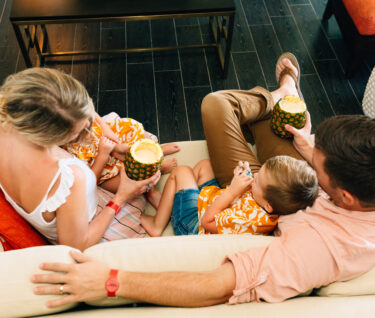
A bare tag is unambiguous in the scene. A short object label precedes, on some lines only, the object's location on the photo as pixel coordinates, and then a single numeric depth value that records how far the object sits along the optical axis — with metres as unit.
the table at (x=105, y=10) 2.12
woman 1.00
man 0.98
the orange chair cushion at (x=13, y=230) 1.13
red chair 2.34
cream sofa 0.96
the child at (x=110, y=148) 1.53
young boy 1.28
